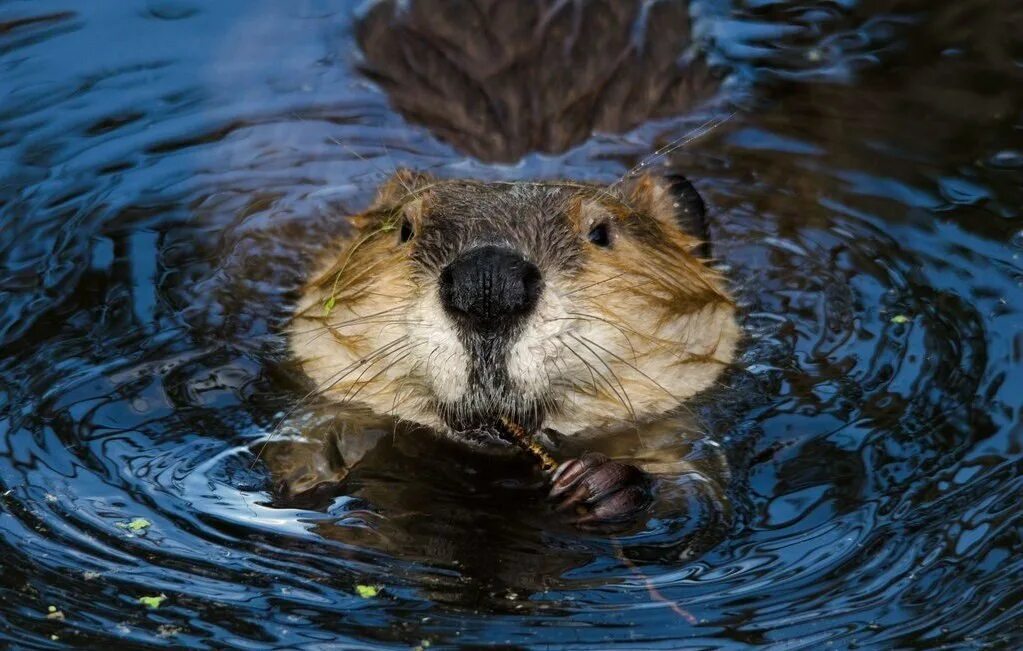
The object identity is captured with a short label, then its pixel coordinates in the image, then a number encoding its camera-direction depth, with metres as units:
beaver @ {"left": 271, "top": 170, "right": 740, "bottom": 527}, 8.12
